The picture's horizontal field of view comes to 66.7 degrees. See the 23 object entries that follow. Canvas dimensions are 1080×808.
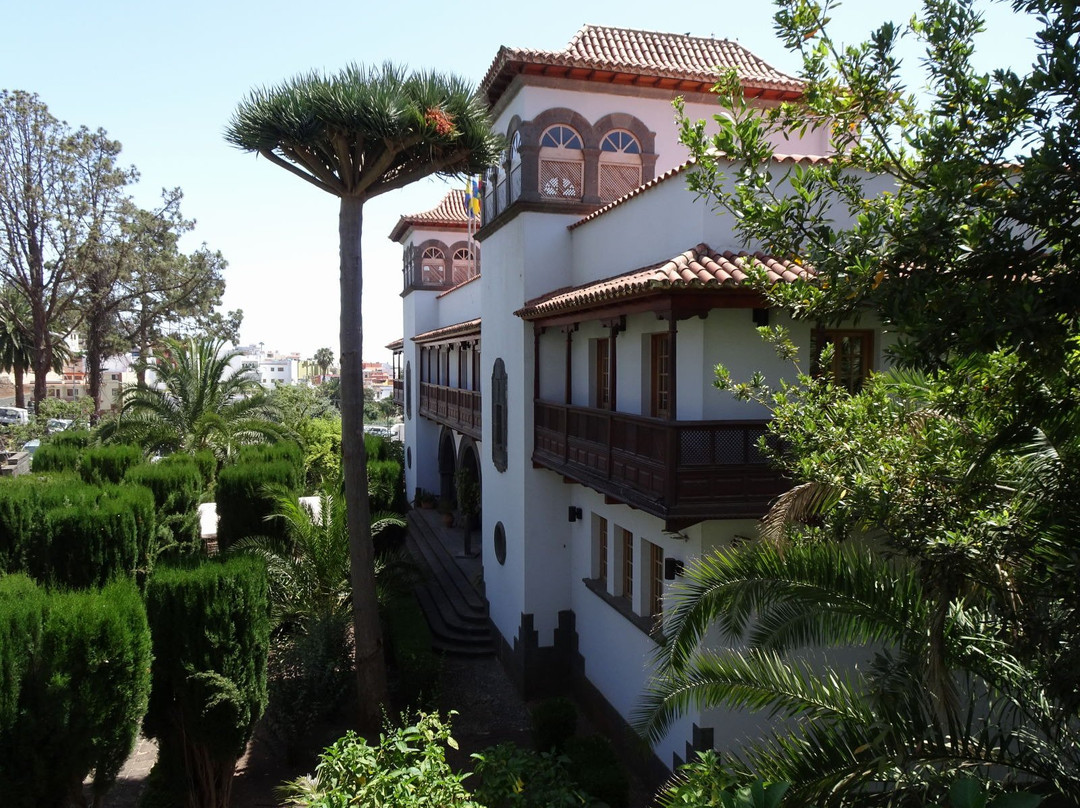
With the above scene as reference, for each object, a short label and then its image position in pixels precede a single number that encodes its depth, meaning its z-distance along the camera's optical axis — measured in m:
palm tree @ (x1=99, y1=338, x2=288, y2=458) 20.97
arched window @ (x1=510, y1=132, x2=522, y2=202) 14.23
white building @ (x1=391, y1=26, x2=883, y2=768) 9.09
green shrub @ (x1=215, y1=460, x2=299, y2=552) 16.39
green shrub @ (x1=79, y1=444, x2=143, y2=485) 16.78
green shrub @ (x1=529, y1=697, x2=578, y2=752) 11.81
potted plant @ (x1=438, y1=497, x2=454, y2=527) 25.16
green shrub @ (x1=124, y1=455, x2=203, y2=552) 15.05
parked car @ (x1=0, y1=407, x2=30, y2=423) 42.17
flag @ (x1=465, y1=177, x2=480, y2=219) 21.48
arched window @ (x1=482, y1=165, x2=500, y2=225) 16.02
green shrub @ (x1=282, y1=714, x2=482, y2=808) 5.34
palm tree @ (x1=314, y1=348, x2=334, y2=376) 111.88
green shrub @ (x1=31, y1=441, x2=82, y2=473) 18.75
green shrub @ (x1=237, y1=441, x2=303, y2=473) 18.20
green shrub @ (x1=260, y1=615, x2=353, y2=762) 12.23
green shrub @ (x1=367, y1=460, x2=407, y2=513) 21.28
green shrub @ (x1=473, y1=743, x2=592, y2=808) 6.90
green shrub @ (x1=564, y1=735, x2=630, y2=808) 9.69
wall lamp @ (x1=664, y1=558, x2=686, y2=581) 10.03
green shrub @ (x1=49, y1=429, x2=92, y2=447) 20.90
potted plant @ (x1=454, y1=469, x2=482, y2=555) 21.20
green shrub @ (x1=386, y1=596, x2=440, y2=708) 13.45
